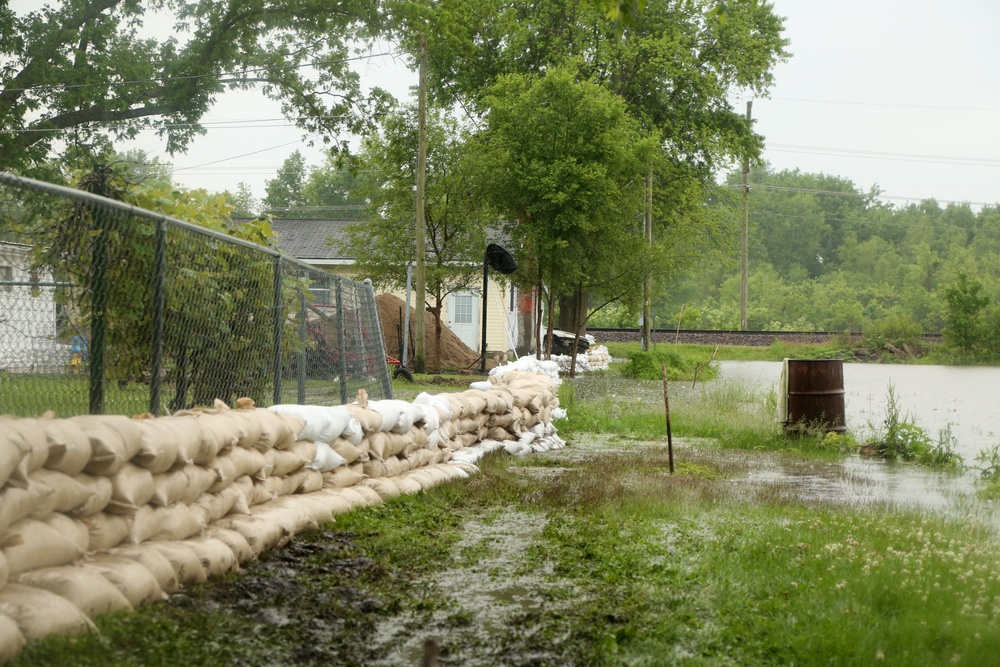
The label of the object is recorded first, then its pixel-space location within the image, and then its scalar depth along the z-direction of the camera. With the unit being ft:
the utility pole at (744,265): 170.91
